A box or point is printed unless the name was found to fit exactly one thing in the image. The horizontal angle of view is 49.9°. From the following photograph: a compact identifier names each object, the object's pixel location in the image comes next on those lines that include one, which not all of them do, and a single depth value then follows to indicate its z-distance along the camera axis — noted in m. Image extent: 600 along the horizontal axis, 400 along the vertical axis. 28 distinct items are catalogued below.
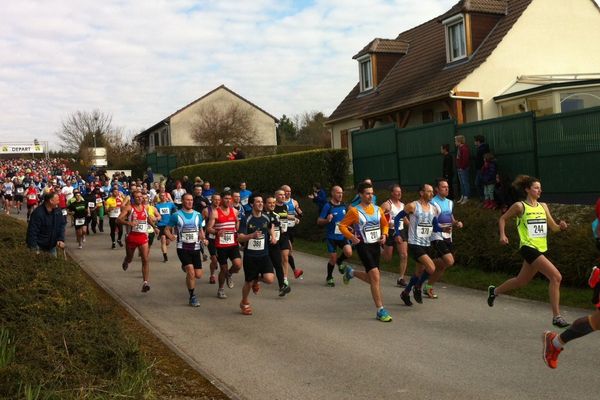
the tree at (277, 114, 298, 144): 82.94
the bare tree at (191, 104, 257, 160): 43.97
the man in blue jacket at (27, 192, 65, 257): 11.07
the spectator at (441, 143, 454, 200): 17.14
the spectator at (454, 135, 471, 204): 16.78
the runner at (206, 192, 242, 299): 11.18
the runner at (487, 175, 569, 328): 8.23
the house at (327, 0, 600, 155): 24.05
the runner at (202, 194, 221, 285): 11.36
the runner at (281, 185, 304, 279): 13.14
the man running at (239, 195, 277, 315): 10.12
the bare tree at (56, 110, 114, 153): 66.62
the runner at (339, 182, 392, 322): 9.22
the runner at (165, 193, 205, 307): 10.92
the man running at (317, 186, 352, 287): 12.30
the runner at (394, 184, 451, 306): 10.12
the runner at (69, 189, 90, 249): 19.53
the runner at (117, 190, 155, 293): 11.94
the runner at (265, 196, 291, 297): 10.63
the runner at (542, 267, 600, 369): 5.74
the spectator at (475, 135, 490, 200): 16.09
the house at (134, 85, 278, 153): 58.19
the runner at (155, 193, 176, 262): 16.42
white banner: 83.44
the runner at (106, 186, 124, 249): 19.44
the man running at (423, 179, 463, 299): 10.25
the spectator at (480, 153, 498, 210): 15.30
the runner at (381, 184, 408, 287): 11.79
